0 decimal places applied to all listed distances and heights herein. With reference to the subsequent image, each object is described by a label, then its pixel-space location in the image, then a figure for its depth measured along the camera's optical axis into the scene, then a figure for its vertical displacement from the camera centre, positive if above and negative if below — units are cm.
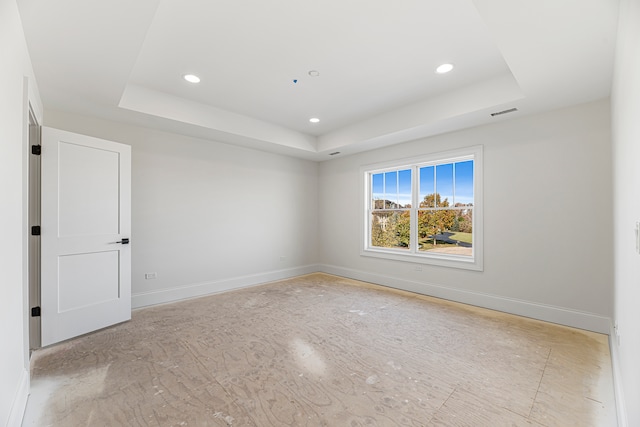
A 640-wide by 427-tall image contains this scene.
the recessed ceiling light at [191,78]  325 +157
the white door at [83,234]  285 -23
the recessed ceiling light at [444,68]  304 +158
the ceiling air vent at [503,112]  345 +125
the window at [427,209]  427 +6
